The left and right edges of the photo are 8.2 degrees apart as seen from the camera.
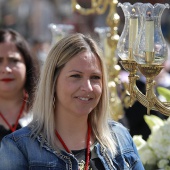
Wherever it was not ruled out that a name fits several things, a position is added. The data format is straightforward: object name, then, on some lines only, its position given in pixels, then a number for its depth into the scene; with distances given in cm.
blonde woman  543
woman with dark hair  786
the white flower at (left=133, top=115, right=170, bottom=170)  721
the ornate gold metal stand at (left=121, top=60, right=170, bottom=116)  499
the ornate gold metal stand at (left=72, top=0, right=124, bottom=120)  896
